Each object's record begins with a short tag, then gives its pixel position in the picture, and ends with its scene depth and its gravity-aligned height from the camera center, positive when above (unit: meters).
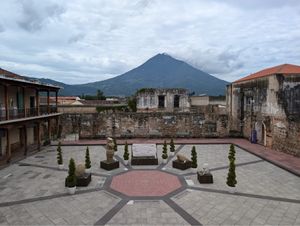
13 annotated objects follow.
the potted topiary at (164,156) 14.33 -3.25
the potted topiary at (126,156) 14.24 -3.25
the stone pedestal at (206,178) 10.89 -3.54
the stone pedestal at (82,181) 10.52 -3.51
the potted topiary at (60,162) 13.23 -3.31
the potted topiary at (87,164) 12.47 -3.24
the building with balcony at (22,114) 14.61 -0.78
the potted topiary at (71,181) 9.70 -3.22
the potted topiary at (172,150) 16.48 -3.32
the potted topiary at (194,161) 12.58 -3.14
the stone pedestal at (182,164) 13.04 -3.48
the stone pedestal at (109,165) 12.99 -3.47
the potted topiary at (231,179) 9.71 -3.21
